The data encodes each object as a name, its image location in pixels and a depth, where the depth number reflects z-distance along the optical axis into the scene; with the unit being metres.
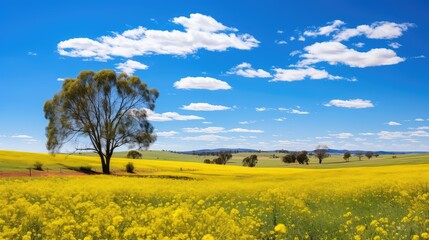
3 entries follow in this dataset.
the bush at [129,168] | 54.66
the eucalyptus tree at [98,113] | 49.50
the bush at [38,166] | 49.15
